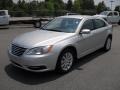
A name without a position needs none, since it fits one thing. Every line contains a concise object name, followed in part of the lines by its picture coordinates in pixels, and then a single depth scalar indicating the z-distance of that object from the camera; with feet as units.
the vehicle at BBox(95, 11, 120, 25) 39.85
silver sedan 8.86
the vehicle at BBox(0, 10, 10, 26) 32.08
